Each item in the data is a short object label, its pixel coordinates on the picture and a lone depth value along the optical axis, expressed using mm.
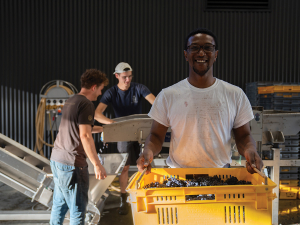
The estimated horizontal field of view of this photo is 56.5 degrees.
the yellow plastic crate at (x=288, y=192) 4188
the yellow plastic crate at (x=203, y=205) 1094
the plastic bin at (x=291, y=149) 4160
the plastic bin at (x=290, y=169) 4207
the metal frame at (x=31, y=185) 3092
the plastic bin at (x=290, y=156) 4176
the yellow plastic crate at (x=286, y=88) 4371
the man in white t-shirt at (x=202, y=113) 1580
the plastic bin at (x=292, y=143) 4156
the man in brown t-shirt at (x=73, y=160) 2326
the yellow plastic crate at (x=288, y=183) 4211
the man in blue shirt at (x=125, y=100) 3773
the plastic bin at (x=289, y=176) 4211
